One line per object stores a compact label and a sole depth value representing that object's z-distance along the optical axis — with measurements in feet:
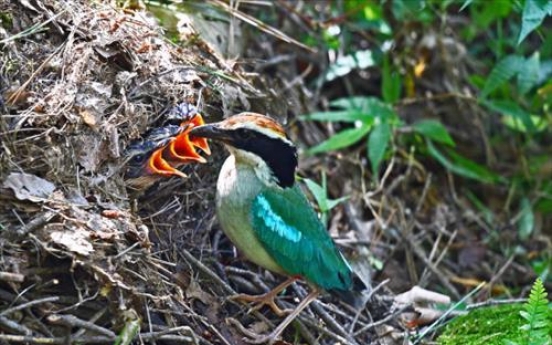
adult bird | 34.14
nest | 29.09
